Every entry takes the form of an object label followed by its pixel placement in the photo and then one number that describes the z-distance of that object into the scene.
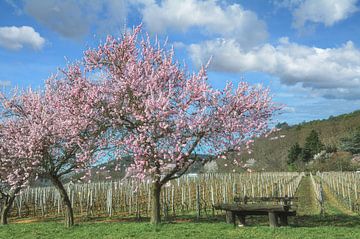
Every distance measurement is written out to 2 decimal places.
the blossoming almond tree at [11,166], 18.66
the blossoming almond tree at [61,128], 16.97
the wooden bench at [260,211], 15.12
